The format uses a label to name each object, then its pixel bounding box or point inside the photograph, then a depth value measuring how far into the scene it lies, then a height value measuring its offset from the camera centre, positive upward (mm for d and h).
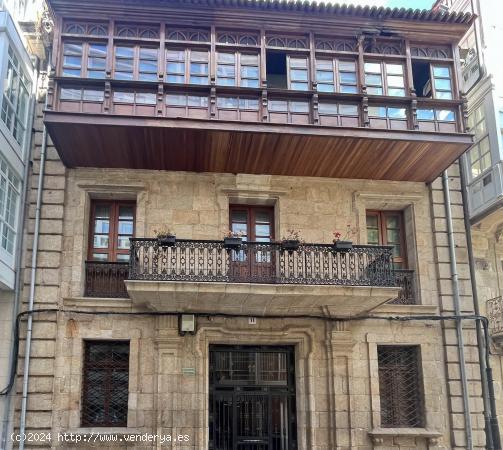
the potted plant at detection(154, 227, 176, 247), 11672 +2990
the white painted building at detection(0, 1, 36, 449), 11797 +4742
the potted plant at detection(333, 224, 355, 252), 12031 +3287
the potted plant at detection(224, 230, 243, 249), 11758 +2956
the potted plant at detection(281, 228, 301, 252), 11898 +2939
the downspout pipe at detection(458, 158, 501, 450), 12469 +502
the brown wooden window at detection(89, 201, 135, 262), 13289 +3686
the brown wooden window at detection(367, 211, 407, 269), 14203 +3830
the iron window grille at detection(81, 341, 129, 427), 12305 +271
